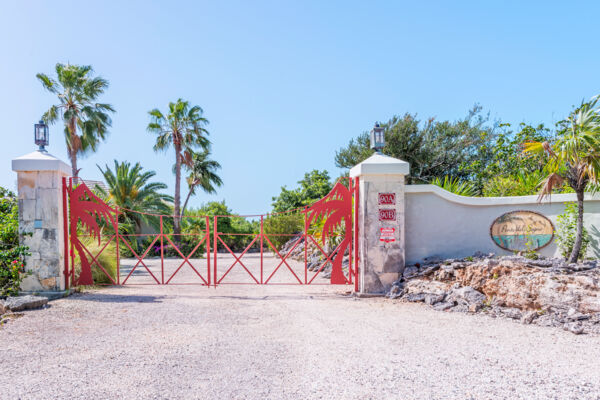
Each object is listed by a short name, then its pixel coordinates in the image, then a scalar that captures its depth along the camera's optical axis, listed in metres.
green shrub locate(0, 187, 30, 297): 7.33
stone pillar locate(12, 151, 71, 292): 7.45
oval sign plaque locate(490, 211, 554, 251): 7.43
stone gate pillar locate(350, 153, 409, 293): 7.25
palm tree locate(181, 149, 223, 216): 27.75
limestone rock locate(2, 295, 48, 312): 6.32
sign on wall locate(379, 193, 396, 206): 7.28
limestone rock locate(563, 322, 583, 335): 4.91
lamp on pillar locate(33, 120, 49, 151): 7.81
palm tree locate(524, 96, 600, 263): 6.43
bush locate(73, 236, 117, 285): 8.82
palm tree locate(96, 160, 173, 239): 21.31
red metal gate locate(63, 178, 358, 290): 7.83
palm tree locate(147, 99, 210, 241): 22.12
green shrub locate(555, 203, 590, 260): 7.22
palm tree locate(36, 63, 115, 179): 17.80
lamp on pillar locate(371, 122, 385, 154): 7.63
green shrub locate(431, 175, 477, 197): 9.19
